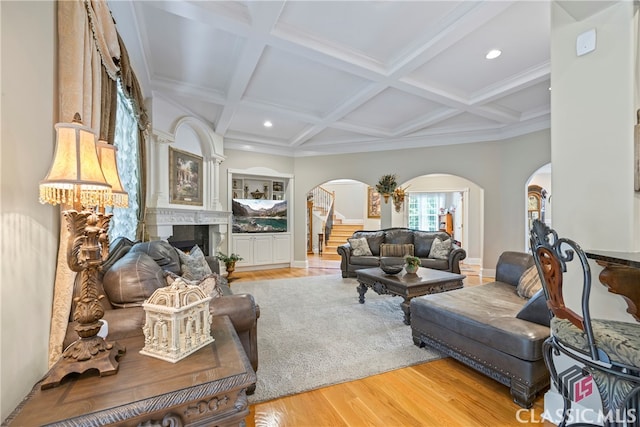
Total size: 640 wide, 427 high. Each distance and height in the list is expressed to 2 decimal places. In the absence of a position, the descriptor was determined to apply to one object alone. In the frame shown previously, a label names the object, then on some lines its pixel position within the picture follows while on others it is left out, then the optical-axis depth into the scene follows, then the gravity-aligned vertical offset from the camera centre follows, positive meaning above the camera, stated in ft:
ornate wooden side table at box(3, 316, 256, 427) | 2.86 -2.05
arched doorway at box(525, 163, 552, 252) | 26.86 +1.83
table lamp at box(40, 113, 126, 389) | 3.29 -0.16
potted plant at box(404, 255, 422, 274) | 12.14 -2.18
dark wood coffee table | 10.66 -2.83
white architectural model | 3.92 -1.63
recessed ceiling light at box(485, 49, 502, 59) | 10.02 +5.98
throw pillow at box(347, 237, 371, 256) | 18.65 -2.21
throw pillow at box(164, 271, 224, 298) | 6.41 -1.63
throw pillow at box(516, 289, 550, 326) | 6.27 -2.26
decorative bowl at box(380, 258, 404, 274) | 12.07 -2.38
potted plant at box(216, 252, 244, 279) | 15.81 -2.73
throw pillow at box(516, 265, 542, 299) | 8.57 -2.21
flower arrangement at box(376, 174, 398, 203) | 20.70 +2.23
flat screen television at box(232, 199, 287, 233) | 21.09 -0.07
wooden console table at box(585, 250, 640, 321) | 4.68 -1.15
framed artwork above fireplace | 14.74 +2.12
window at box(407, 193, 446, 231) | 30.58 +0.64
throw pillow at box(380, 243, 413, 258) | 18.13 -2.34
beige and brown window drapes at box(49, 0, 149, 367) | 4.25 +2.47
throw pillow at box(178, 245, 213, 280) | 9.14 -1.79
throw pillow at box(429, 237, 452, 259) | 17.10 -2.16
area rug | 7.09 -4.17
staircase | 29.73 -2.72
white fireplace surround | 13.21 +1.98
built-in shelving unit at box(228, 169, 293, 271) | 20.98 -0.28
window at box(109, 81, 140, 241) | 9.36 +1.85
